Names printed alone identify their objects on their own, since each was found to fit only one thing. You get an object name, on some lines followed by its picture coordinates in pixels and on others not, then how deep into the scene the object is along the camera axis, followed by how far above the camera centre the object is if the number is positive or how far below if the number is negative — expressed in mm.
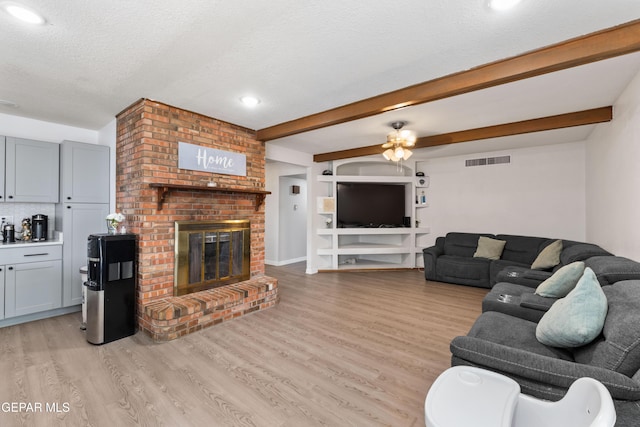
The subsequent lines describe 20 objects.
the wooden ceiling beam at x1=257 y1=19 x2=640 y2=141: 1943 +1188
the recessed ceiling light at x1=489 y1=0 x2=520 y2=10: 1682 +1267
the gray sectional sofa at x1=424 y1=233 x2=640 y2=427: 1272 -738
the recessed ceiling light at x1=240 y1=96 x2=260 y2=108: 3094 +1270
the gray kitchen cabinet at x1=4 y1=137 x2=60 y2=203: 3314 +532
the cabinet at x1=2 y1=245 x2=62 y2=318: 3156 -761
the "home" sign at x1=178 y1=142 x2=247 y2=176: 3435 +718
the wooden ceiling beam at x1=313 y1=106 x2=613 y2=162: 3396 +1207
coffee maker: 3559 -171
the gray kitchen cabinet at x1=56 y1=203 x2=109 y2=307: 3531 -273
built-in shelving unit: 6223 -415
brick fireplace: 3090 +136
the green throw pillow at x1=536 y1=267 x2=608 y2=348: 1543 -581
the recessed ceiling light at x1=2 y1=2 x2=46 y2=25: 1715 +1259
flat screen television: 6430 +229
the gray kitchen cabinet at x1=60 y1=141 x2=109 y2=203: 3559 +542
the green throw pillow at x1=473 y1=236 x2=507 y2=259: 5062 -589
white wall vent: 5491 +1090
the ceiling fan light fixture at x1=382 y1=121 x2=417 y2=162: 3959 +1019
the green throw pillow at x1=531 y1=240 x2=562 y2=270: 4071 -608
